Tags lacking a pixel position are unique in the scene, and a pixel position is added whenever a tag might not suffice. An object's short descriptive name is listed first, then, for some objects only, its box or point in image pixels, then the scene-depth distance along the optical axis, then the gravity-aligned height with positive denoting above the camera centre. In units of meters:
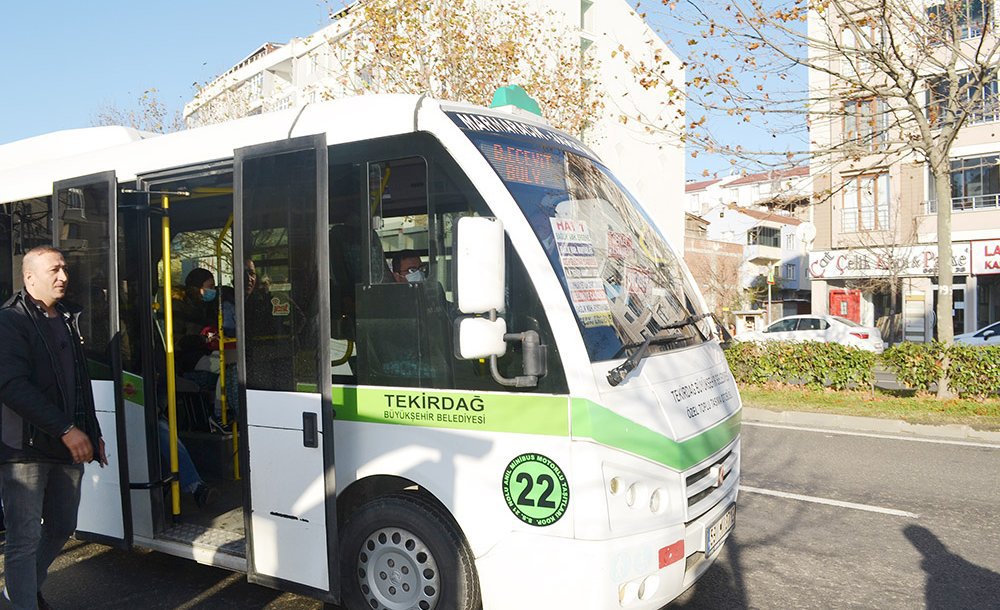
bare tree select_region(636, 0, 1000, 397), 11.05 +3.13
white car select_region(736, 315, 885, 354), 22.55 -1.37
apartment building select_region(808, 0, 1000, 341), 27.80 +1.50
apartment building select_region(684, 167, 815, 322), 51.16 +2.48
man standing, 3.92 -0.66
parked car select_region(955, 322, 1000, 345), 19.55 -1.39
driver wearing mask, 4.02 +0.15
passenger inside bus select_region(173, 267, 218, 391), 6.89 -0.24
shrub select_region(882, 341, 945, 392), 12.18 -1.26
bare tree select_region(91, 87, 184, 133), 24.55 +5.77
